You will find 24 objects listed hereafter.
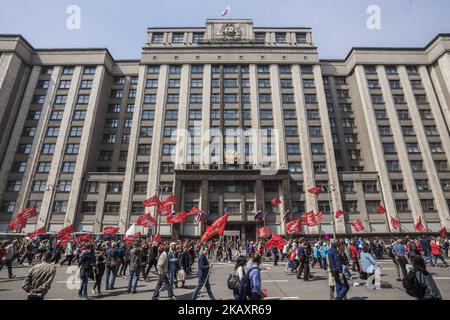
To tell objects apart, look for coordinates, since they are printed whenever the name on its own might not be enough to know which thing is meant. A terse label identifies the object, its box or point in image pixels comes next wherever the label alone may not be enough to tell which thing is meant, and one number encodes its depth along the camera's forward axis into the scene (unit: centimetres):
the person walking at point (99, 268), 1132
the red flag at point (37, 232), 2292
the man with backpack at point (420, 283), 595
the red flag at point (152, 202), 2714
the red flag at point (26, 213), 2378
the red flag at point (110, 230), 2647
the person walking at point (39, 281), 639
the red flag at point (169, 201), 2701
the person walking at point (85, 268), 1068
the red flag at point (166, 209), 2607
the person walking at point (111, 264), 1241
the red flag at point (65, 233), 2064
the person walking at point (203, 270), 943
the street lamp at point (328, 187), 4216
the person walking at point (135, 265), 1171
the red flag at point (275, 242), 1641
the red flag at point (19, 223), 2261
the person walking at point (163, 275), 1005
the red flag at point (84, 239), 2232
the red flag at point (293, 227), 2248
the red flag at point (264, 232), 2514
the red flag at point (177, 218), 2592
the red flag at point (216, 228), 1066
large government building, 4194
